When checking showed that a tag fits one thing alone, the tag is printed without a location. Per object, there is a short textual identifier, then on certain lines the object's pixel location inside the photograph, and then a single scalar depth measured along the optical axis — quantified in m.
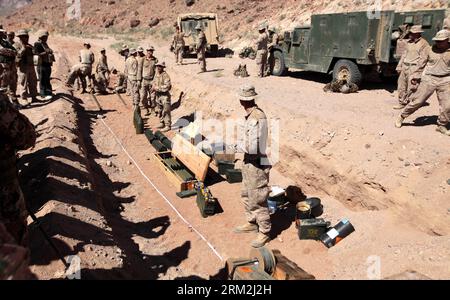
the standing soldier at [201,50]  15.45
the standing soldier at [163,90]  11.65
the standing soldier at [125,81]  16.85
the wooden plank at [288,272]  4.82
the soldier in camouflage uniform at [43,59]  12.03
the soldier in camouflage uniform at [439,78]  6.96
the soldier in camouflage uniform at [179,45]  18.67
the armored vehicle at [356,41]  10.98
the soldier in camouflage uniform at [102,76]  15.95
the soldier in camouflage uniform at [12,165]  3.79
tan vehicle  21.94
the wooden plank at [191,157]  8.38
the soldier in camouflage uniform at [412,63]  8.15
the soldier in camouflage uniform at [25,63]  11.07
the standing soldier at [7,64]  10.11
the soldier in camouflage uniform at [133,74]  12.67
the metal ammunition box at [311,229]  6.58
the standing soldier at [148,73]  12.29
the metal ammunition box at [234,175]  8.79
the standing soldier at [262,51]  14.15
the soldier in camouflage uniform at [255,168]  5.90
